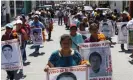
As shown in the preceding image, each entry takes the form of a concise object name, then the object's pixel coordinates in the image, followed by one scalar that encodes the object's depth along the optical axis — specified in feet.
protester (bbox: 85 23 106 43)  26.53
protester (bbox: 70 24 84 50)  27.93
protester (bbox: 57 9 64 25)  122.72
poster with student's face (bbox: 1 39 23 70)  31.78
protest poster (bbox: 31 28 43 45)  52.54
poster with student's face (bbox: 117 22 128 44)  52.65
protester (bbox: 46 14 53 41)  73.41
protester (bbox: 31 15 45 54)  50.86
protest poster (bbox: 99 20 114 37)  59.39
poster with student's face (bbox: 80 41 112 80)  26.62
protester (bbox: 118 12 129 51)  51.83
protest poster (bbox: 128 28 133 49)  46.68
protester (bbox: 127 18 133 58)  46.05
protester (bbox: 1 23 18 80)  32.50
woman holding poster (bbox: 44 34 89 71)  19.51
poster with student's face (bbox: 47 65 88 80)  19.77
